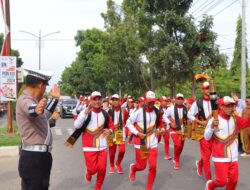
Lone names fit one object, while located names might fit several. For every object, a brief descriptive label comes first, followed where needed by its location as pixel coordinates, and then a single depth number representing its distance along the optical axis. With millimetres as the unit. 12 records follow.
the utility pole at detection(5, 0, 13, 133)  15205
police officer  4066
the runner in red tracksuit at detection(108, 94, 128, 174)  8914
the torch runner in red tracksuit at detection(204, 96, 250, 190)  5805
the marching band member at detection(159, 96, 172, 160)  10830
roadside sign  14523
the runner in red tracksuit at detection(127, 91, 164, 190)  7016
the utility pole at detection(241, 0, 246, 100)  15977
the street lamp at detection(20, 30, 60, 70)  42278
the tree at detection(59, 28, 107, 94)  51944
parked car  31109
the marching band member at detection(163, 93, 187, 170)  9430
